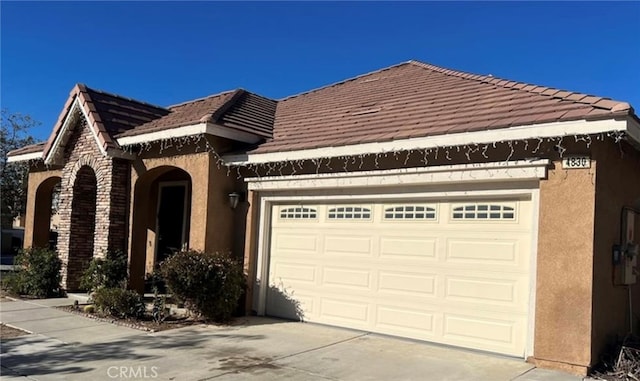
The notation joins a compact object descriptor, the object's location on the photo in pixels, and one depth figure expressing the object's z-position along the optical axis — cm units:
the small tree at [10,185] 2558
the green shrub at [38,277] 1254
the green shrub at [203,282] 938
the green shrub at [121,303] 990
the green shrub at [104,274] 1151
